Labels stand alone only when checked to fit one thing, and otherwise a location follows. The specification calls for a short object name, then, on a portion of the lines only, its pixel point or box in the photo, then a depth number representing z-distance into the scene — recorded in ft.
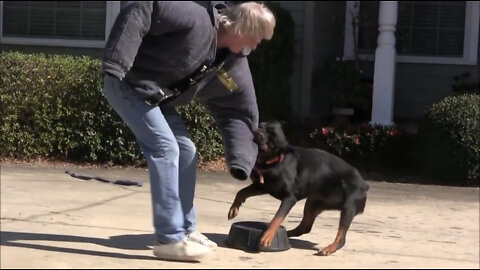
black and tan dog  16.21
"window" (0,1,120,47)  41.88
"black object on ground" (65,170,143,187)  25.64
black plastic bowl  16.79
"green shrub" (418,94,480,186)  27.71
